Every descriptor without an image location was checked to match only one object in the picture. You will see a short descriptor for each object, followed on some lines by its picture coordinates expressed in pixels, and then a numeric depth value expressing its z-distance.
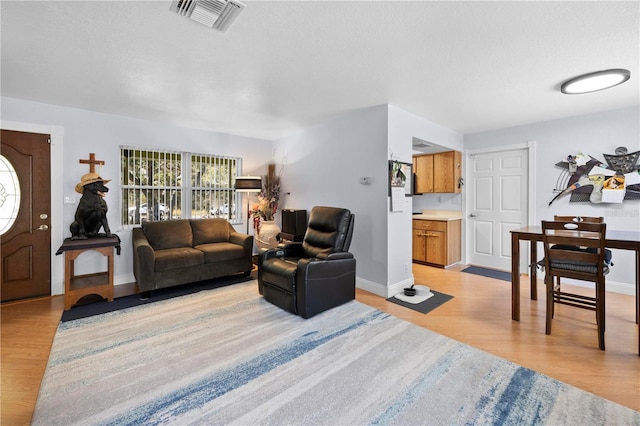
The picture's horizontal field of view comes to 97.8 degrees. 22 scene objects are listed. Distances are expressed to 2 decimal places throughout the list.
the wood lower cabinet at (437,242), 4.91
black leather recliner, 2.88
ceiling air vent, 1.71
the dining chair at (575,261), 2.33
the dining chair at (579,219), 3.23
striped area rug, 1.62
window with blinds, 4.20
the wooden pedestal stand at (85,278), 3.11
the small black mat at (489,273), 4.37
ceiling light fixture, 2.51
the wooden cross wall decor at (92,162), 3.77
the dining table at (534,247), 2.28
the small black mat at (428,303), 3.16
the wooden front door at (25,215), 3.30
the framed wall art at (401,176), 3.54
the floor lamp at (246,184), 4.67
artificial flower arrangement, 5.10
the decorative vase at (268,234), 4.65
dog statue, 3.31
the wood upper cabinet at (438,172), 5.10
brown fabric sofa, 3.43
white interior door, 4.54
